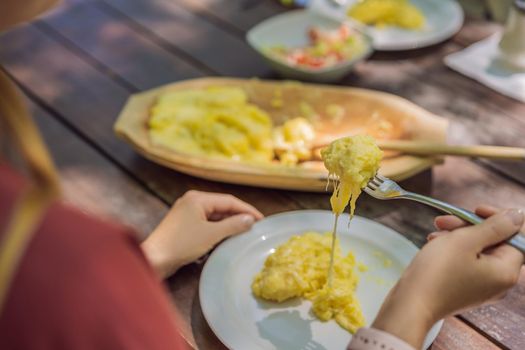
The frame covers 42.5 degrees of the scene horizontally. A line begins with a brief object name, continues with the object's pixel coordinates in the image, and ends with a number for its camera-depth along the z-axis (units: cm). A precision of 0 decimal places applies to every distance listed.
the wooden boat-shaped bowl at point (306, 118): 139
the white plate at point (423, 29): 190
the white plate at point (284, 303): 106
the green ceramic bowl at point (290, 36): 174
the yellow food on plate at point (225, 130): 147
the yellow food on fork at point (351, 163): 103
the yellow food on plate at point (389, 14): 197
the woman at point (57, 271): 50
